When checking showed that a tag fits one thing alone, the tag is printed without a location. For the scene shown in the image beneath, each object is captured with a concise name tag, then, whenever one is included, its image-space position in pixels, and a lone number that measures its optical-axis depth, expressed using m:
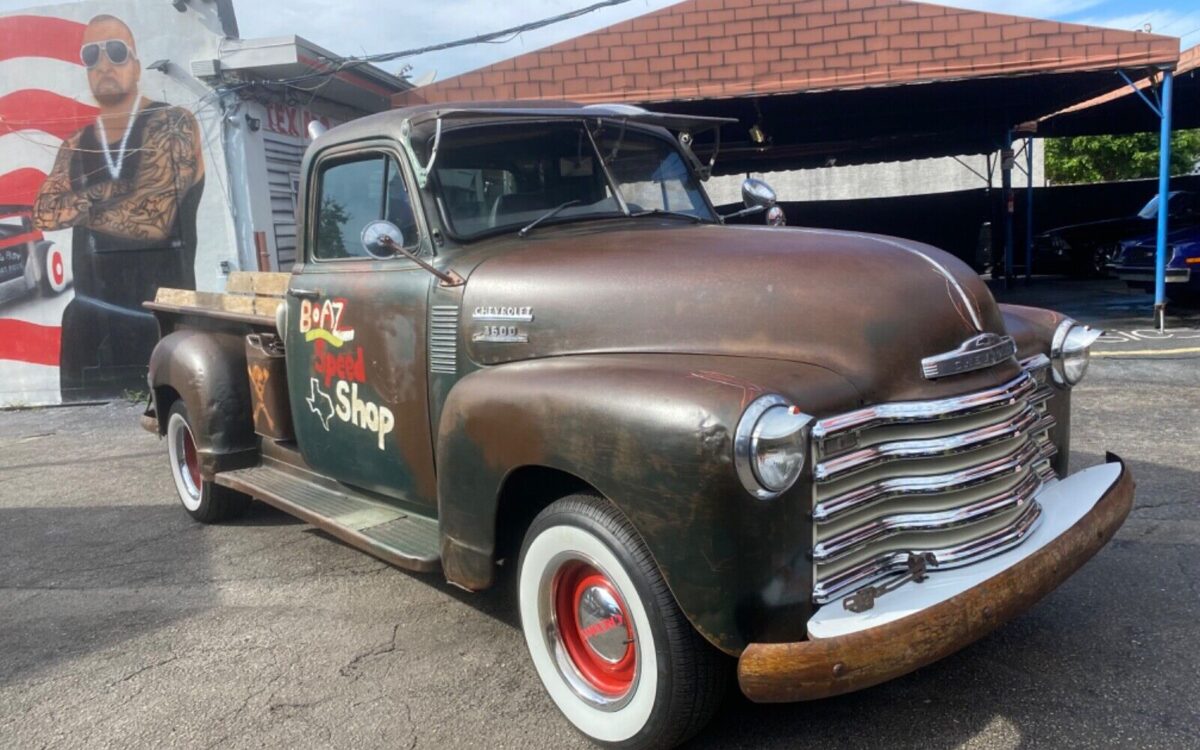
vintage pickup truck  2.54
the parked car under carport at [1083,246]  19.42
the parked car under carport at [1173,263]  12.00
